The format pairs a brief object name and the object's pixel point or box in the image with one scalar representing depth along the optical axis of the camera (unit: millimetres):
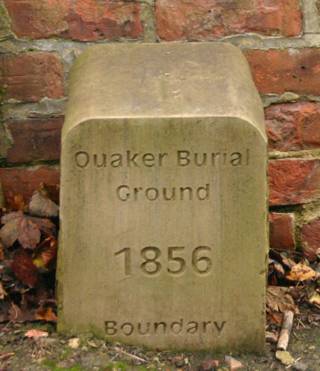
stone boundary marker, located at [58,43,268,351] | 1477
